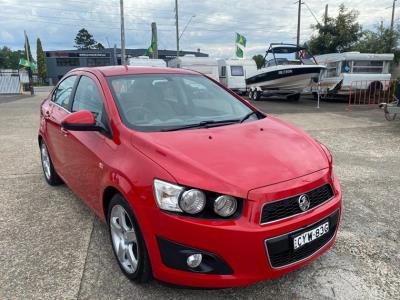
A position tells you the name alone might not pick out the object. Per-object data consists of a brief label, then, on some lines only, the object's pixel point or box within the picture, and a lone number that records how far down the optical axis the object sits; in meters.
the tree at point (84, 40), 99.44
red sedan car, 2.28
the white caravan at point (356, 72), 16.61
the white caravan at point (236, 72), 23.92
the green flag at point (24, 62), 36.46
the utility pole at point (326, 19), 23.73
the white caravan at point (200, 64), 23.33
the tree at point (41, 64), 71.38
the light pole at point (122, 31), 25.17
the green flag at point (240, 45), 29.61
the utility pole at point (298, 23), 28.70
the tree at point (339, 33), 23.25
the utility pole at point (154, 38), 30.33
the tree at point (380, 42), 21.91
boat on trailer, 17.16
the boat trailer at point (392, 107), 10.22
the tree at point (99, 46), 98.44
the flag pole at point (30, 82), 29.10
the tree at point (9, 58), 104.18
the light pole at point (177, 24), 33.44
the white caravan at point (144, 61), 21.20
